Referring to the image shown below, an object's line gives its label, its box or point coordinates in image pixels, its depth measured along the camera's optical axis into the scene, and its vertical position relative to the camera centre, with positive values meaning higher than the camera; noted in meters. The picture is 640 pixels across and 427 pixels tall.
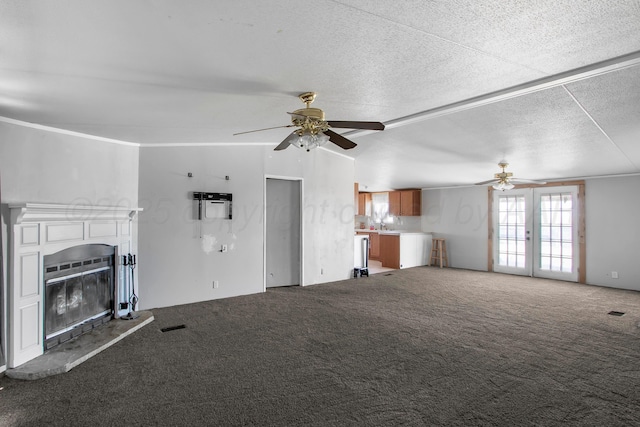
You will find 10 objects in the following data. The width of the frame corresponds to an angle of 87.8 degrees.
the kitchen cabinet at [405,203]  10.30 +0.41
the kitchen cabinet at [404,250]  9.11 -0.96
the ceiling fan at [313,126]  2.95 +0.81
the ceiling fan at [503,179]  5.93 +0.68
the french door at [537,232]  7.51 -0.38
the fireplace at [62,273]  3.11 -0.65
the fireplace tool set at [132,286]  4.64 -1.03
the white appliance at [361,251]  8.15 -0.88
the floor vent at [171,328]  4.09 -1.42
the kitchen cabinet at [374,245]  10.22 -0.93
